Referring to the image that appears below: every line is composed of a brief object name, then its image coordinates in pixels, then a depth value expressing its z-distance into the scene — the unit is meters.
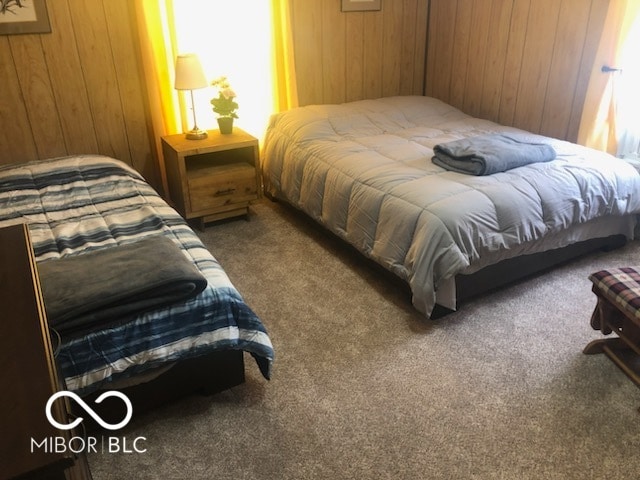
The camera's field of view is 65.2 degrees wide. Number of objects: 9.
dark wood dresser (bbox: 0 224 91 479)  0.66
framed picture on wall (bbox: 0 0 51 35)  2.76
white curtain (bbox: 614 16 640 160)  2.85
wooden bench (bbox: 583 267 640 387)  1.84
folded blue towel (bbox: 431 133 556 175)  2.53
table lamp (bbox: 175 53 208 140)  3.03
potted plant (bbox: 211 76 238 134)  3.29
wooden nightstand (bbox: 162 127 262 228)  3.12
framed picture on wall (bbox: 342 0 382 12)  3.74
